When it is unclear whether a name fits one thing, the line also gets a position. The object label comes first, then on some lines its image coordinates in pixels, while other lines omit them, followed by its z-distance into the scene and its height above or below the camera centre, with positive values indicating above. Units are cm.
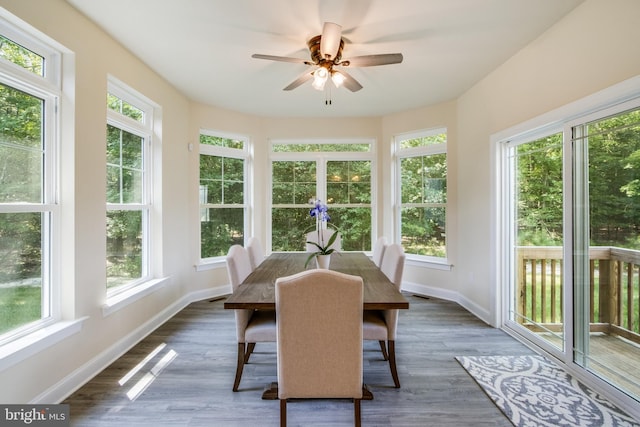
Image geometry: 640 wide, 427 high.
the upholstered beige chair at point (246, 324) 207 -79
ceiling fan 204 +117
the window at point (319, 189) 472 +39
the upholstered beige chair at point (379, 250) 305 -38
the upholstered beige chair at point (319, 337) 155 -67
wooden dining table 179 -52
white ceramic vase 242 -38
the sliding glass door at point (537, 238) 254 -23
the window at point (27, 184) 178 +20
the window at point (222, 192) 418 +32
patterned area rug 180 -123
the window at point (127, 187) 269 +27
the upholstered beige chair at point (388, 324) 212 -80
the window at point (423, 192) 422 +32
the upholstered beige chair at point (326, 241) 390 -37
